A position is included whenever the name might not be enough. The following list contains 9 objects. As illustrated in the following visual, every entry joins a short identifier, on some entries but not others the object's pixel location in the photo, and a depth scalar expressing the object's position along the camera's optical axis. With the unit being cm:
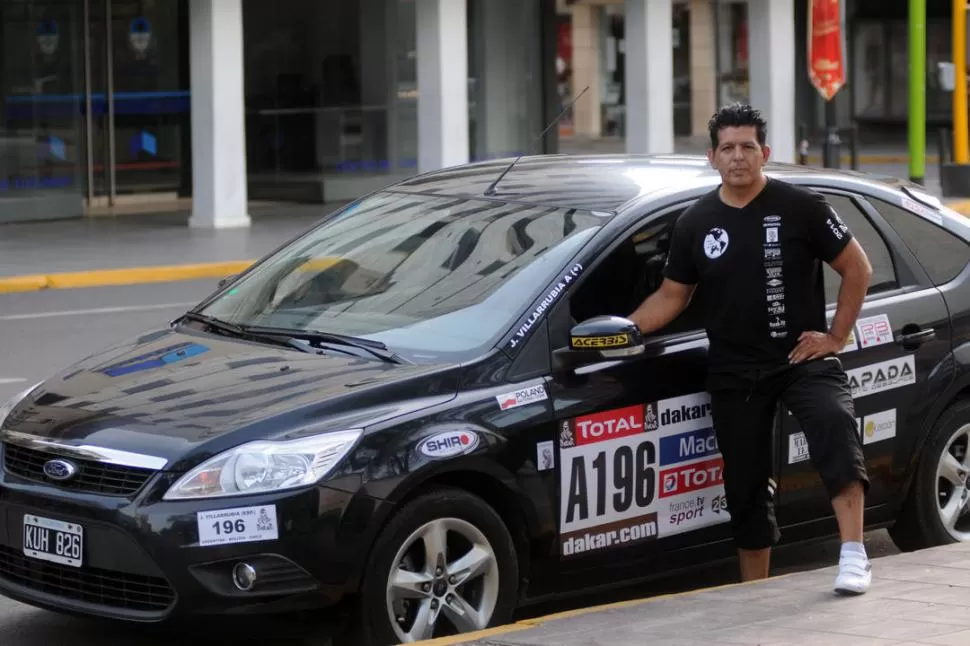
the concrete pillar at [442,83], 2400
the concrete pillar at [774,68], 2672
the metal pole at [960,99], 2619
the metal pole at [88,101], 2462
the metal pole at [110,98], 2497
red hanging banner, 2556
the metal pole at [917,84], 2595
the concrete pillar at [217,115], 2205
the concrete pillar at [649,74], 2567
